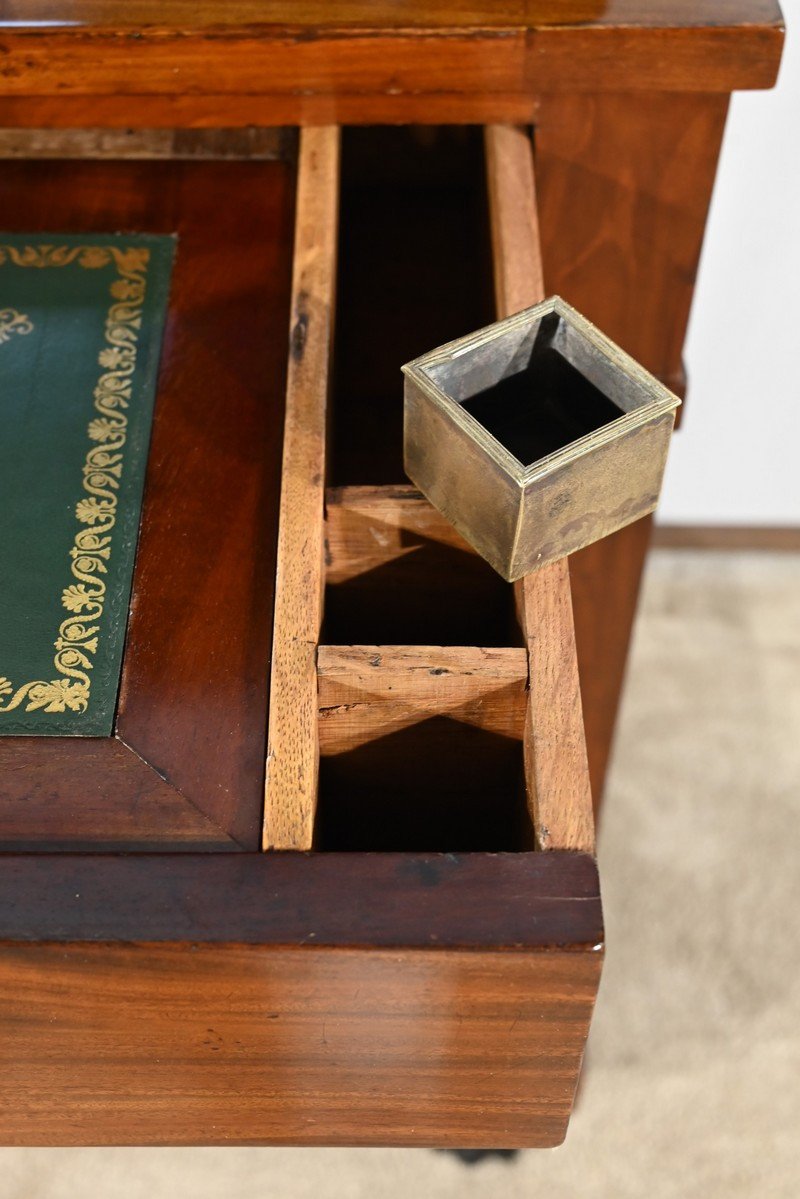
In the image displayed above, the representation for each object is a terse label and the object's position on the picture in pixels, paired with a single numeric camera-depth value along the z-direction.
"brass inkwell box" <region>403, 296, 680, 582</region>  0.59
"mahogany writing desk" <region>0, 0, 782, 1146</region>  0.52
